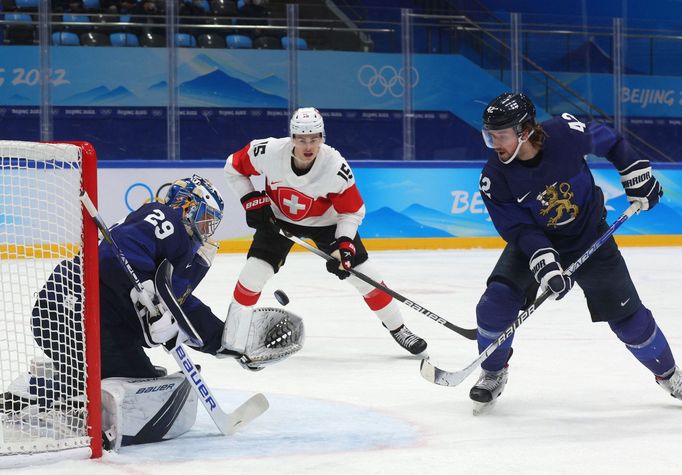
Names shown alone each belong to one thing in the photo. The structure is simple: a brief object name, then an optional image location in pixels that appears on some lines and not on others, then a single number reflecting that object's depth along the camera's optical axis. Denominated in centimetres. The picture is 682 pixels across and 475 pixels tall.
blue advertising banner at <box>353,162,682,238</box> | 1752
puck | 803
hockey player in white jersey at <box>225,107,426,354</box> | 827
